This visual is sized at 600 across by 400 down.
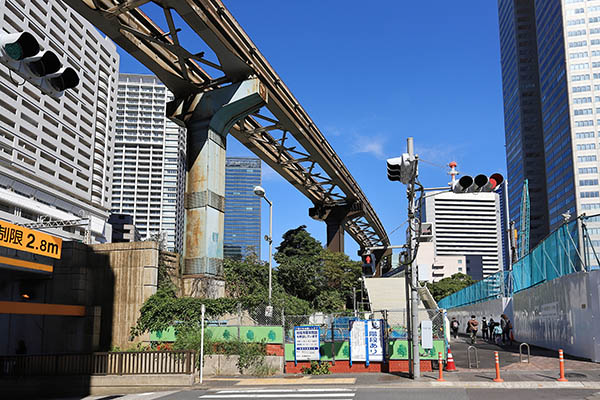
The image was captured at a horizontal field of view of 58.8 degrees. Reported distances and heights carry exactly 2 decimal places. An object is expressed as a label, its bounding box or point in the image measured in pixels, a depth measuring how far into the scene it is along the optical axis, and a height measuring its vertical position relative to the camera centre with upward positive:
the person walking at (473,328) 31.29 -2.04
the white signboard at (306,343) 20.84 -1.91
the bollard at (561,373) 16.42 -2.48
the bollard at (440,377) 17.43 -2.74
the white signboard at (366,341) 20.78 -1.83
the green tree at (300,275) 53.19 +1.83
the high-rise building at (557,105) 132.25 +50.49
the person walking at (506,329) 32.03 -2.18
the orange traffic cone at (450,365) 20.14 -2.69
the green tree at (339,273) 58.62 +2.36
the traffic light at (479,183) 13.77 +2.82
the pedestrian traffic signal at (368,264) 19.16 +1.04
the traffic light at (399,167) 15.30 +3.58
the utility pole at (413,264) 18.31 +1.04
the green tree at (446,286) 129.12 +1.66
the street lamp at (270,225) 23.73 +3.38
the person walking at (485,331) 40.06 -2.82
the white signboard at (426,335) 18.88 -1.47
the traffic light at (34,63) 6.45 +2.88
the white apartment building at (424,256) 193.62 +13.47
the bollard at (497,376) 16.86 -2.64
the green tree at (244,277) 33.19 +1.13
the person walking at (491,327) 35.94 -2.30
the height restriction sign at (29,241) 18.67 +2.01
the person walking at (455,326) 42.66 -2.62
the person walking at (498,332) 33.03 -2.40
